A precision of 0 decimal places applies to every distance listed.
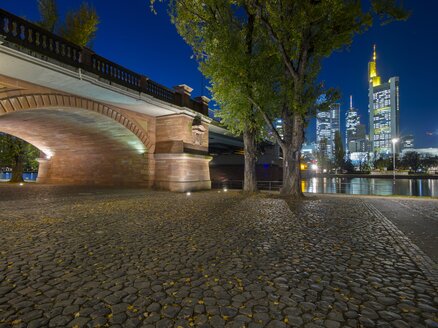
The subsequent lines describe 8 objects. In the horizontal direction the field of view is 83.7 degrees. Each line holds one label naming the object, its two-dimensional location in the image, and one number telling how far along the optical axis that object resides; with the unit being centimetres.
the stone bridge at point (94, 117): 1022
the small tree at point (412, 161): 9638
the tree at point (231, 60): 1443
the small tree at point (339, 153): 9981
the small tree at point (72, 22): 2083
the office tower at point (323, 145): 11299
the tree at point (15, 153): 2517
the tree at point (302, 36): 1207
